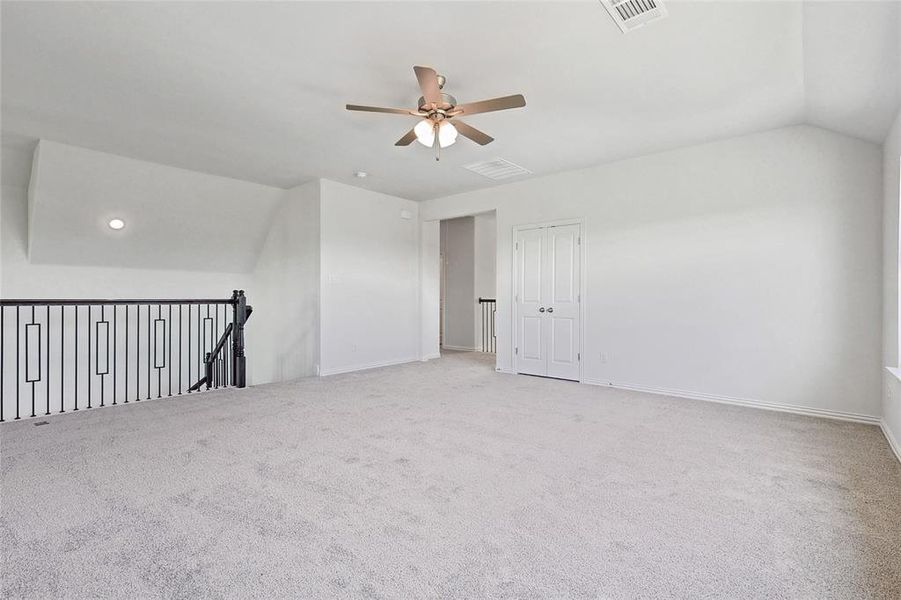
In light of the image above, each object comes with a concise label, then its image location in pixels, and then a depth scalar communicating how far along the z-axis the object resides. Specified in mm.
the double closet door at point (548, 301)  5703
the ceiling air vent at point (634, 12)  2415
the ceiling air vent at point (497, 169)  5309
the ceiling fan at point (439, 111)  2811
